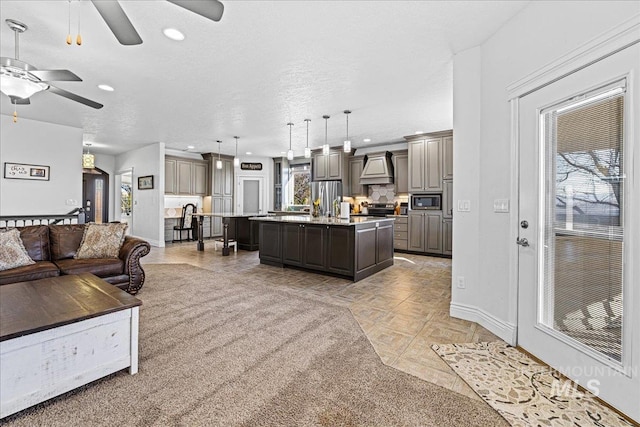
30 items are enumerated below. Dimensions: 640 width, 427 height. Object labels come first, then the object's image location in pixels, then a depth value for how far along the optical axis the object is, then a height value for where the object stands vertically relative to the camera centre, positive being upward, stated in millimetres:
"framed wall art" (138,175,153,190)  7605 +802
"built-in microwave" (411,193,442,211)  6232 +287
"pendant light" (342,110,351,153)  4766 +1123
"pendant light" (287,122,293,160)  5049 +1032
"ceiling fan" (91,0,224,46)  1658 +1182
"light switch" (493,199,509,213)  2449 +83
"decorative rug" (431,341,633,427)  1534 -1048
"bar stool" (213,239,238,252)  6805 -749
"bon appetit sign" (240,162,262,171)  8250 +1337
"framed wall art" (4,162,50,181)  5262 +748
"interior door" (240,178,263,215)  9750 +610
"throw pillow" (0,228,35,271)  2982 -419
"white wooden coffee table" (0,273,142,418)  1519 -734
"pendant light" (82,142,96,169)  6355 +1123
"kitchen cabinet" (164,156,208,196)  8078 +1048
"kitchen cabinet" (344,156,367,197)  7727 +988
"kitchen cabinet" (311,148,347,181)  7750 +1287
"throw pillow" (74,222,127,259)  3562 -356
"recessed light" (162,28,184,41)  2590 +1613
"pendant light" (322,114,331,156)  4785 +1711
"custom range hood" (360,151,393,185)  7090 +1096
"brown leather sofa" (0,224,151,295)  3188 -534
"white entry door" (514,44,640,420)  1554 -74
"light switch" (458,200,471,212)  2836 +89
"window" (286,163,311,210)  9578 +883
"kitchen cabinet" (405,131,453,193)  6098 +1163
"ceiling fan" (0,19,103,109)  2363 +1144
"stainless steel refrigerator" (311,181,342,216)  7809 +561
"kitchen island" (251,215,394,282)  4241 -491
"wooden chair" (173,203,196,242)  8156 -229
